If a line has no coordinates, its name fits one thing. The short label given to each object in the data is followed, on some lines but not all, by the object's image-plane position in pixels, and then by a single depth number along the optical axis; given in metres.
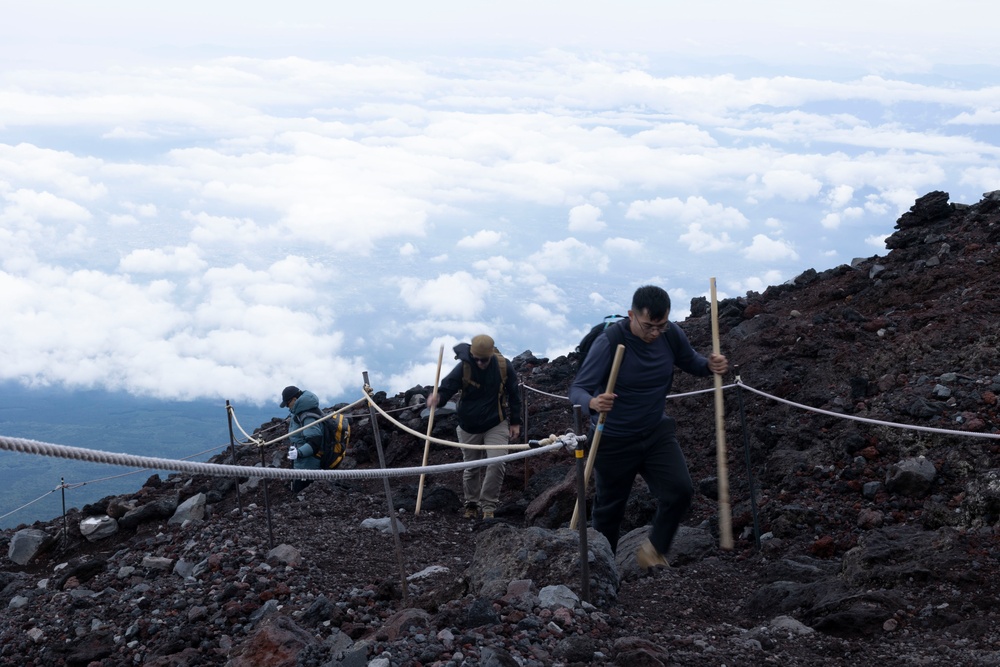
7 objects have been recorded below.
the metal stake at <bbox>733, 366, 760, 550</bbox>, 7.98
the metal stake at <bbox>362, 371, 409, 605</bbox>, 6.76
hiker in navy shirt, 5.95
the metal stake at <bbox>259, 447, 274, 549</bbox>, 8.41
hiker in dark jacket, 9.36
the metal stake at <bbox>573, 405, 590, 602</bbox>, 5.45
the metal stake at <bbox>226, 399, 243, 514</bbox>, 9.47
